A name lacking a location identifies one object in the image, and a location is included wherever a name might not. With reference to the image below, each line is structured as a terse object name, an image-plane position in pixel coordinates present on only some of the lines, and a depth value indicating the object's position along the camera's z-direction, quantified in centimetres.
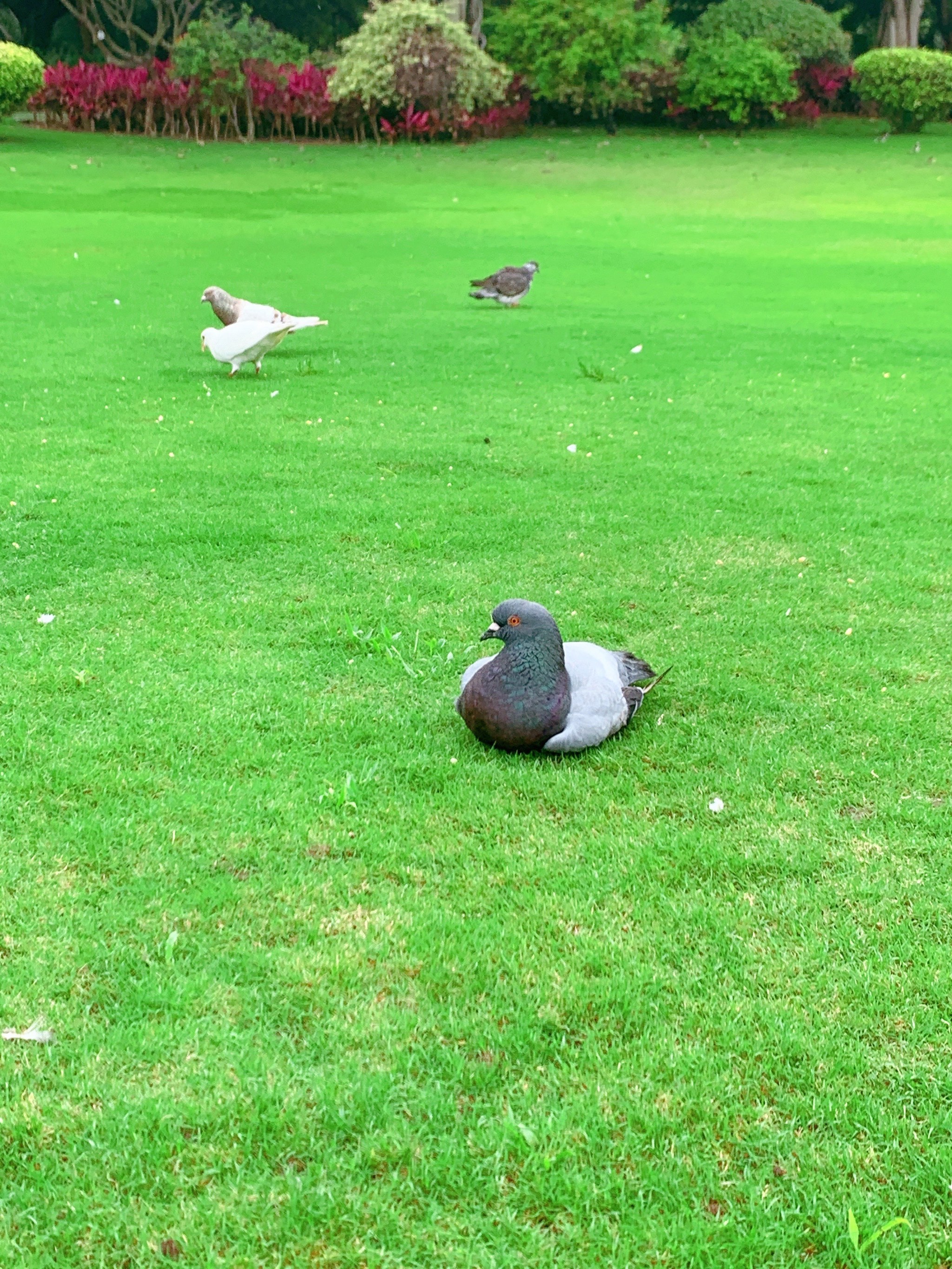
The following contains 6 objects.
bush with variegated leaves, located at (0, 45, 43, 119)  2277
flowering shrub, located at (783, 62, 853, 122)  3106
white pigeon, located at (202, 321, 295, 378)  845
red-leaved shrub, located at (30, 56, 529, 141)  2617
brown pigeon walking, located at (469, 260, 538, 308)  1221
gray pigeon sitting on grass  362
